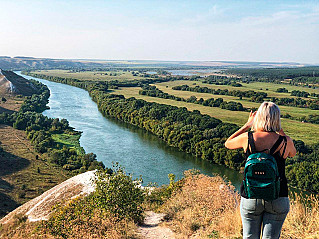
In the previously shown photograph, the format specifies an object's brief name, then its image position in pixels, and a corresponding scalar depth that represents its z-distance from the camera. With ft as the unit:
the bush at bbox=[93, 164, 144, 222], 24.89
